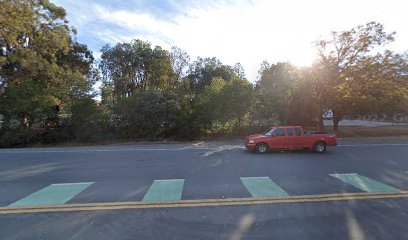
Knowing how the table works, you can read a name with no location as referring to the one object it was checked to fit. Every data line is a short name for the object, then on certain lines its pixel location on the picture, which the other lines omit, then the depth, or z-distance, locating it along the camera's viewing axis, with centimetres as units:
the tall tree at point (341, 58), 1909
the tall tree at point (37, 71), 1930
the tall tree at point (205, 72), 4119
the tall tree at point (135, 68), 3350
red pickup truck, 1251
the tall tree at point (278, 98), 2111
